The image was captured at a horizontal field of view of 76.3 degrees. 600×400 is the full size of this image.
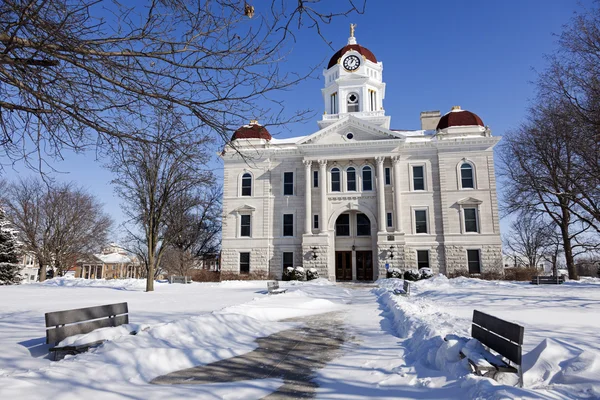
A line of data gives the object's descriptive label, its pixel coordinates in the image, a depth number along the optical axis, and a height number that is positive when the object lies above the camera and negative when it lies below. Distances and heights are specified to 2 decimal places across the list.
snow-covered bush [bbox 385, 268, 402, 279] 31.27 -1.47
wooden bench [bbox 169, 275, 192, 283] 30.18 -1.74
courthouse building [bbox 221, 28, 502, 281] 33.34 +4.78
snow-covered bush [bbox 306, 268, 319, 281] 32.09 -1.54
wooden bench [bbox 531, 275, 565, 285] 24.44 -1.69
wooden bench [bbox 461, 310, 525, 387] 4.71 -1.27
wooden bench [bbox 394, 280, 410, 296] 16.92 -1.62
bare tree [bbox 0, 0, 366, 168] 4.24 +2.36
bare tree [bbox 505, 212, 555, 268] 56.14 +1.64
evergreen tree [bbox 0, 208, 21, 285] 31.30 +0.28
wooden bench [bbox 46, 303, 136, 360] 6.30 -1.19
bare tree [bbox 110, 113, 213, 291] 20.80 +3.74
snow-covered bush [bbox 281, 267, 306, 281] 31.48 -1.50
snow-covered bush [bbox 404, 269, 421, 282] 29.41 -1.55
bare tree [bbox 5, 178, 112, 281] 37.88 +3.41
